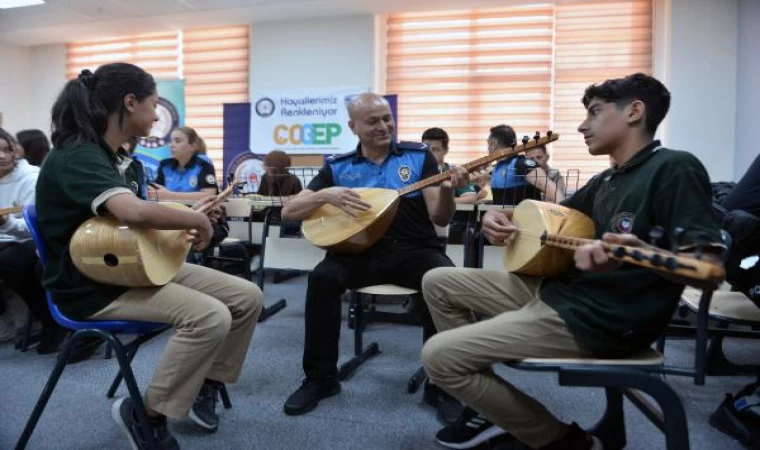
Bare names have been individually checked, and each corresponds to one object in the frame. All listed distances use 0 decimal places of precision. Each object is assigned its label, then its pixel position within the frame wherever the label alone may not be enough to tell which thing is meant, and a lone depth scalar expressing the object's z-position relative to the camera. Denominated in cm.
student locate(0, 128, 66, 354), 239
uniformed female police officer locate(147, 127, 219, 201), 360
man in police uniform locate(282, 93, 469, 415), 191
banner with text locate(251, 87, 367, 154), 512
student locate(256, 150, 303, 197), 379
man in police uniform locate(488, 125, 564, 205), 294
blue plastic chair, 138
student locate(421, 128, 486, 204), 351
